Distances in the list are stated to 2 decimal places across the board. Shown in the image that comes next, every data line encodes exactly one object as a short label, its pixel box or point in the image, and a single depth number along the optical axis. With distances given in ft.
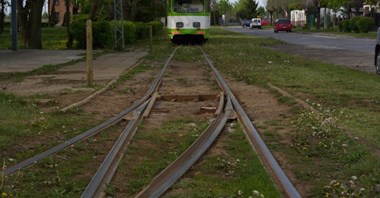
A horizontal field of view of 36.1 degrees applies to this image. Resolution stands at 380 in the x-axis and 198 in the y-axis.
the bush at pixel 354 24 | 202.65
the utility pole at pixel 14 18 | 104.04
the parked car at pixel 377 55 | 55.00
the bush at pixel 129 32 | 125.27
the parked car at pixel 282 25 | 244.63
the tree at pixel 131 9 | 168.21
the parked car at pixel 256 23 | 326.85
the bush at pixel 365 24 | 195.42
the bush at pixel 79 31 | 111.68
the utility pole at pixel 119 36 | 106.73
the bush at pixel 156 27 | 193.94
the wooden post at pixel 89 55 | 45.34
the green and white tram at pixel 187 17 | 113.09
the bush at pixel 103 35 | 113.60
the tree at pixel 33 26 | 111.89
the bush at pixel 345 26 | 211.49
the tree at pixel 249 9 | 486.79
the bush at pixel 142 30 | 155.00
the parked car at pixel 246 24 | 392.68
